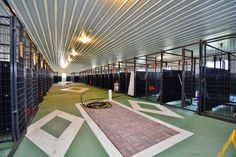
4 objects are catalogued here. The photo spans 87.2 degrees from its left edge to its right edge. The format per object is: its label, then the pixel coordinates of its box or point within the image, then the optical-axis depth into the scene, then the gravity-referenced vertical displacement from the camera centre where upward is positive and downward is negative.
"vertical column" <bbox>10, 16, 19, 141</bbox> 1.95 +0.10
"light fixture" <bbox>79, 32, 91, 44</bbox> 6.16 +2.13
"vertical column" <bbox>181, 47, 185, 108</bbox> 4.47 -0.12
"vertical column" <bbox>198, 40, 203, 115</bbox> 3.93 -0.30
